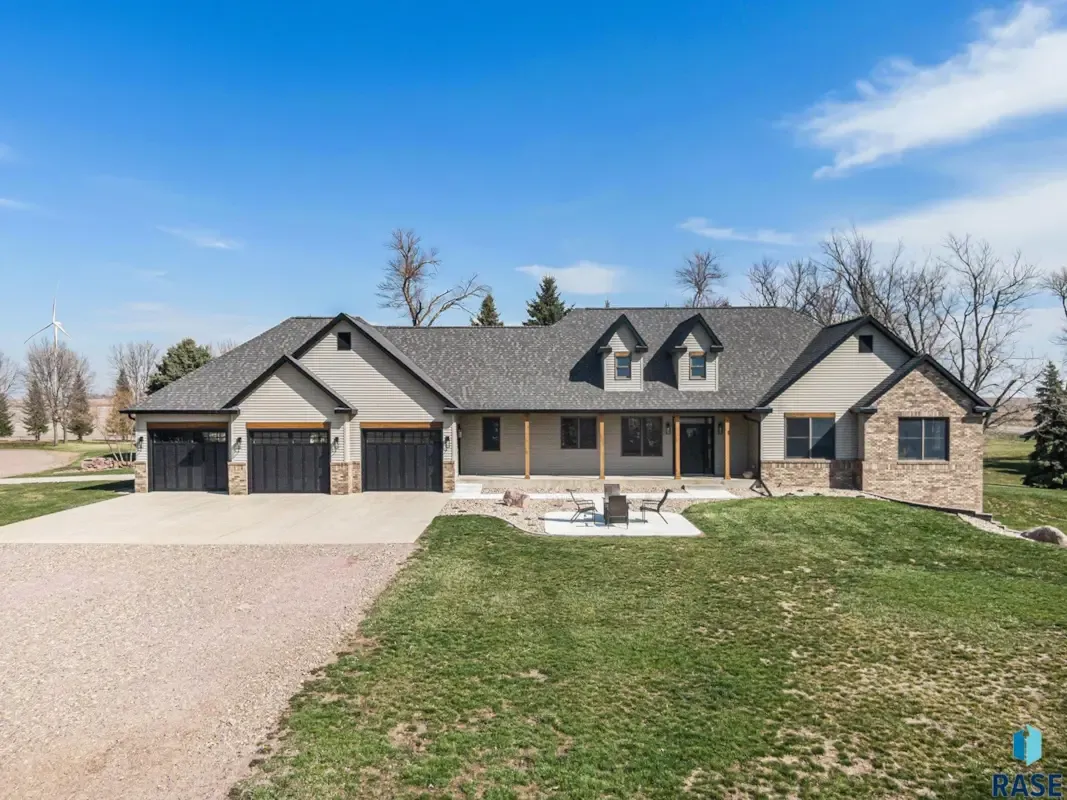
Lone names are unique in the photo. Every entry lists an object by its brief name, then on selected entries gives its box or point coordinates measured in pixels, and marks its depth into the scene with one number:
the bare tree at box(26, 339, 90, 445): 60.00
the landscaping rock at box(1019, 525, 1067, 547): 15.30
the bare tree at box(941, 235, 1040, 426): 40.25
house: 20.28
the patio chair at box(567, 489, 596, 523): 16.86
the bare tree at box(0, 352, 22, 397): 67.24
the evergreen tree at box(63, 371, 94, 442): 57.06
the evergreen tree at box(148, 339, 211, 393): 37.25
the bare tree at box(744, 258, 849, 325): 47.00
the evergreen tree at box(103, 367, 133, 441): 49.34
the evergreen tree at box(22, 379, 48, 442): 57.19
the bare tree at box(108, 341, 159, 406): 72.86
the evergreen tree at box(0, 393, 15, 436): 55.25
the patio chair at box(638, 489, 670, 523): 16.68
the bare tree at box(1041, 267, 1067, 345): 42.75
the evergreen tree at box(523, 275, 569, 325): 49.19
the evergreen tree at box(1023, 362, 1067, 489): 30.73
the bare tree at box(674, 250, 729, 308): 55.06
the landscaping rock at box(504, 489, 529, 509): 18.42
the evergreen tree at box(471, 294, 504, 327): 50.16
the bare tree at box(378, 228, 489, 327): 49.75
